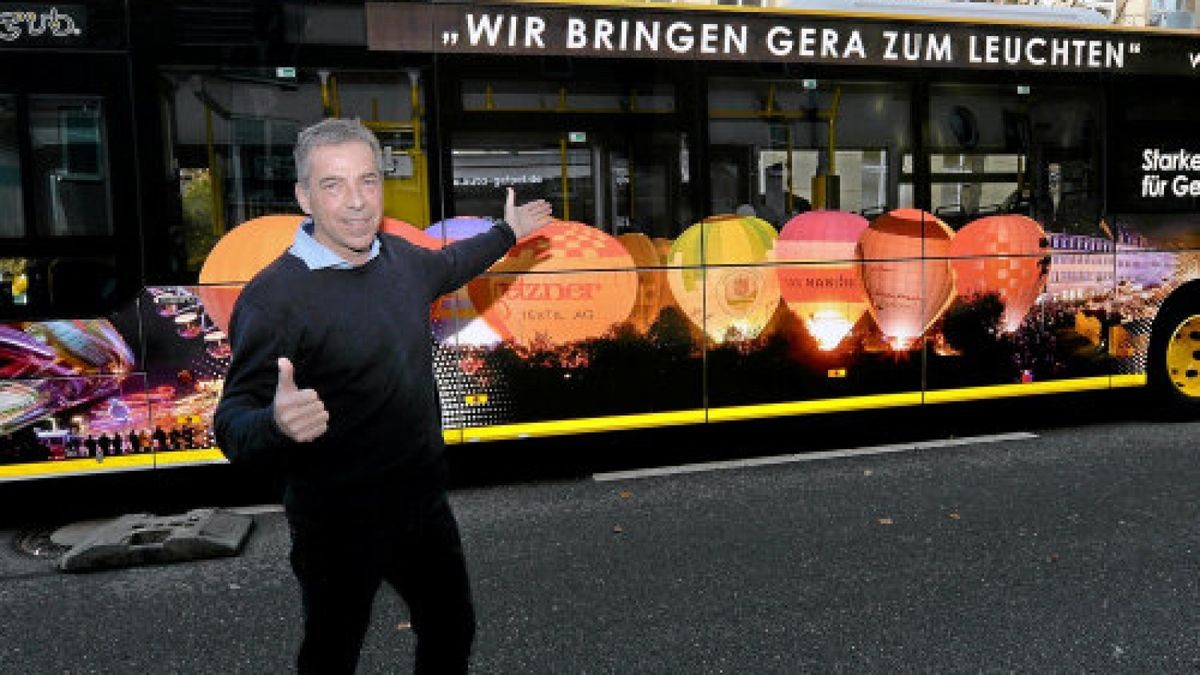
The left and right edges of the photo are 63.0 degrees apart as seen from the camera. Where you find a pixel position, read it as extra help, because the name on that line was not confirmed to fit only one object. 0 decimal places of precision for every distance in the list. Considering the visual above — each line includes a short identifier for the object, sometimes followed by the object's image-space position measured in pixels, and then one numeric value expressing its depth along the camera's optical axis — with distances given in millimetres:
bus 5629
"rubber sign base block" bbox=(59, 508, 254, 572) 5098
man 2338
